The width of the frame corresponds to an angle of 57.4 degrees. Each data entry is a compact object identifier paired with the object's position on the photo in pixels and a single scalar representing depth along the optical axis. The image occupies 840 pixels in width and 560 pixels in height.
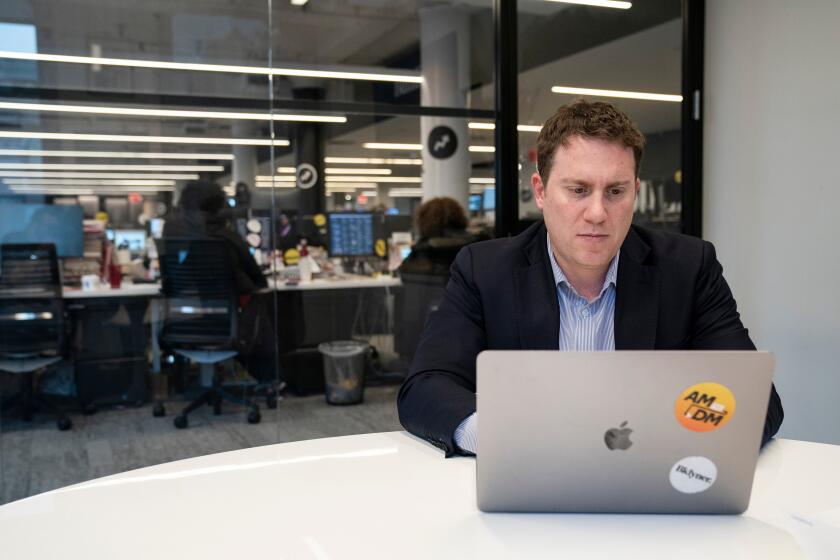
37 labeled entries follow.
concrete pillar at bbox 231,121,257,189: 4.30
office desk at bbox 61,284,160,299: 4.29
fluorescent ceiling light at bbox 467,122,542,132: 4.41
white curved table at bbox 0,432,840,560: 1.04
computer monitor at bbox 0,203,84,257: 3.85
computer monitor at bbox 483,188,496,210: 4.45
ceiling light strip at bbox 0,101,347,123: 3.86
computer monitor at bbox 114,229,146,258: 4.27
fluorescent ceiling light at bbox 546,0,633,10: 4.51
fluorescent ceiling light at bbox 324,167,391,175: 4.46
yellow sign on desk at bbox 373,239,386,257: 4.62
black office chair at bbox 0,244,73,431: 3.90
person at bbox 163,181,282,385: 4.33
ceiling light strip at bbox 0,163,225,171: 3.87
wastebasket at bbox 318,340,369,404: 4.66
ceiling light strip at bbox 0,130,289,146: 3.87
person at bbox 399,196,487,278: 4.59
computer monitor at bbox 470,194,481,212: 4.51
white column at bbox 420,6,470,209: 4.47
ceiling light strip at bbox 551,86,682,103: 4.44
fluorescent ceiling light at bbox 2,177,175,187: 3.84
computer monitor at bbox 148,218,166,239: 4.29
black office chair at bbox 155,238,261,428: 4.35
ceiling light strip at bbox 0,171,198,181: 3.86
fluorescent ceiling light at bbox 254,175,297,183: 4.37
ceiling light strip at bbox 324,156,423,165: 4.42
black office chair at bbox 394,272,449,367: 4.71
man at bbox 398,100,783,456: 1.63
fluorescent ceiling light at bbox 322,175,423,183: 4.47
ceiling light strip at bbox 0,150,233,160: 3.86
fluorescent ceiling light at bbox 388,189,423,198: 4.55
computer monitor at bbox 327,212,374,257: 4.51
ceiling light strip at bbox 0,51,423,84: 4.04
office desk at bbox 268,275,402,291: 4.51
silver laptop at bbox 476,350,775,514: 1.03
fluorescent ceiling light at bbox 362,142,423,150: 4.44
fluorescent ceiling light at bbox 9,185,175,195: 3.87
